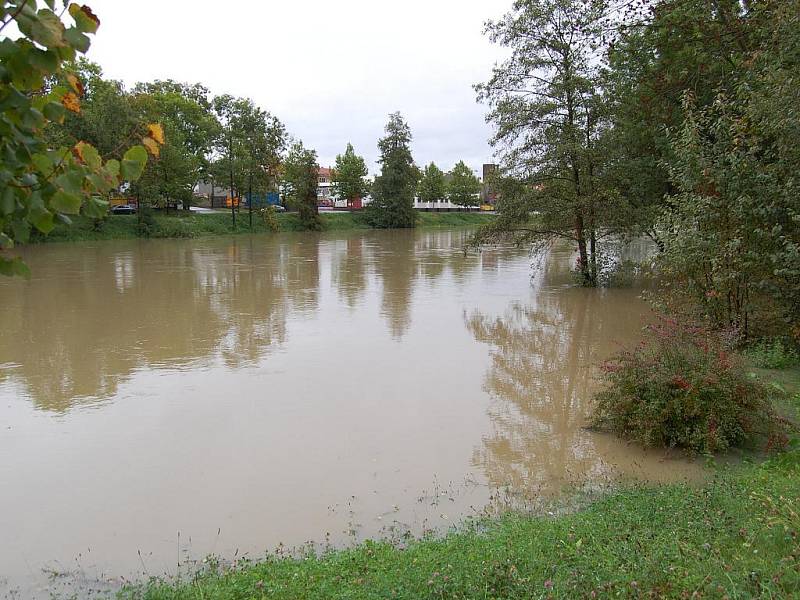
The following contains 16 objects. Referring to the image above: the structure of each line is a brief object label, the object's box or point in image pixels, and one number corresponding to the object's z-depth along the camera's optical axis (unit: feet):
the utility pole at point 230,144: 182.50
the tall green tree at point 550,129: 64.64
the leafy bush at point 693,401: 22.59
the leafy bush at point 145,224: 154.40
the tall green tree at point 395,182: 218.18
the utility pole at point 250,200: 184.36
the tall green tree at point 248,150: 178.60
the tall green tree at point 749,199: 29.12
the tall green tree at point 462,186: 296.71
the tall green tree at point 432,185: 286.46
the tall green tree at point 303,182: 199.00
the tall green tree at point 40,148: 7.02
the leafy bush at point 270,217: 182.70
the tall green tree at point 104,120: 131.54
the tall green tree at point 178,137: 155.12
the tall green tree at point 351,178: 247.29
